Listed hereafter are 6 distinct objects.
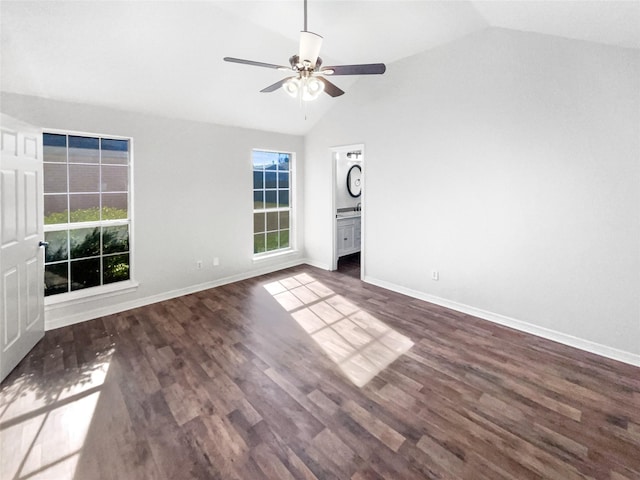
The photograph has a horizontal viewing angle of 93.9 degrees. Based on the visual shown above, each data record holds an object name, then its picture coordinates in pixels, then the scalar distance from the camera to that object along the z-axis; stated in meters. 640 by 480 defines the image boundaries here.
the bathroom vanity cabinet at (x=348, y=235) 5.91
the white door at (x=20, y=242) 2.37
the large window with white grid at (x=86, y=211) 3.44
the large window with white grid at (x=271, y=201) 5.29
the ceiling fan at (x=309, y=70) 2.09
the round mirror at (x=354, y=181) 6.38
